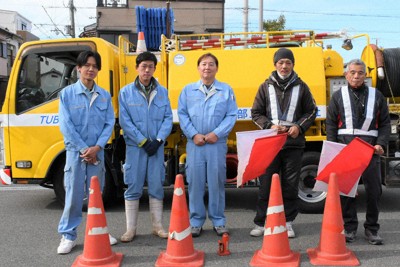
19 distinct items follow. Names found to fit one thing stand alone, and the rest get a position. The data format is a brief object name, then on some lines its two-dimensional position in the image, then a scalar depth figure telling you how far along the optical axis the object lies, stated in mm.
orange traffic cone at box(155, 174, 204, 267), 3760
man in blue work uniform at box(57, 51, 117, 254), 4135
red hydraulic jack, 4031
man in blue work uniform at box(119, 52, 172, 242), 4445
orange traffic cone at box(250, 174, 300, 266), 3730
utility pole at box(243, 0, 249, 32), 16672
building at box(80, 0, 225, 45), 23453
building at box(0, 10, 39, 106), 37781
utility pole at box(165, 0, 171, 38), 6762
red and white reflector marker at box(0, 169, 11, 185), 5625
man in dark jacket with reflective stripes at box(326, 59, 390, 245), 4297
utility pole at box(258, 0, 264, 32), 15234
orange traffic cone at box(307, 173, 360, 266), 3768
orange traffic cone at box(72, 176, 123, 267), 3730
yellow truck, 5418
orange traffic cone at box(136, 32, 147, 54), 5585
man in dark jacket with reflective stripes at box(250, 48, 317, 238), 4414
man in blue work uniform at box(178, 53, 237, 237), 4500
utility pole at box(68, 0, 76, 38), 29219
